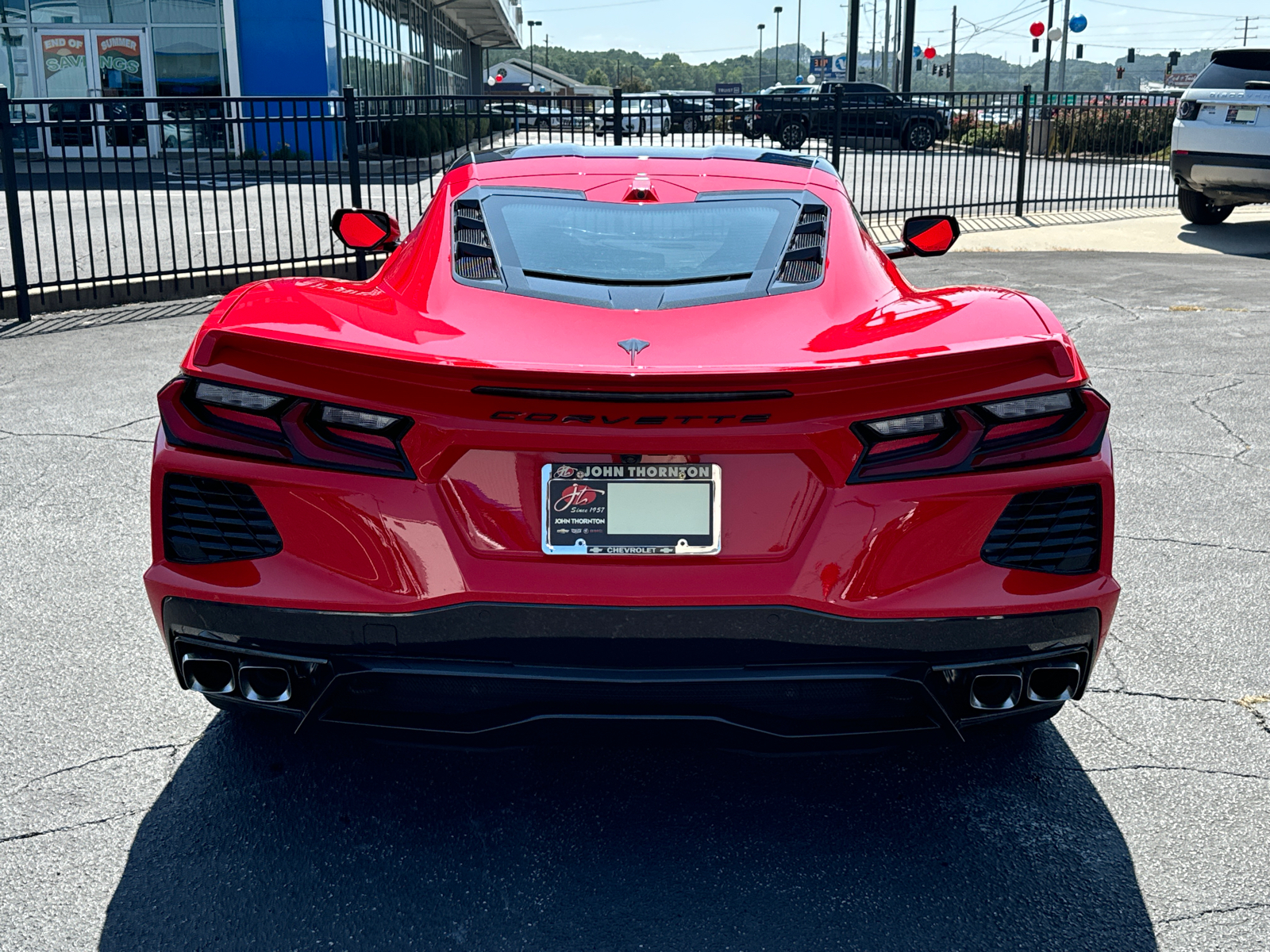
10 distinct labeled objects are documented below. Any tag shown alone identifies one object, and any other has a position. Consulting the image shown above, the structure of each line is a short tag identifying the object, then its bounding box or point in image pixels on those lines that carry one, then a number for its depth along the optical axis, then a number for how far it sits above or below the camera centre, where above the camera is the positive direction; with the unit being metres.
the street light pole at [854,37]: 45.81 +4.25
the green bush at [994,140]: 18.89 +0.24
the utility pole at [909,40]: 40.31 +3.66
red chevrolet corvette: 2.43 -0.71
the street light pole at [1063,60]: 60.84 +4.67
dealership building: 27.95 +2.39
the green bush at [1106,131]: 19.56 +0.38
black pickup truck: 14.29 +0.47
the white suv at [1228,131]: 14.06 +0.27
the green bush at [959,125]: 21.84 +0.67
